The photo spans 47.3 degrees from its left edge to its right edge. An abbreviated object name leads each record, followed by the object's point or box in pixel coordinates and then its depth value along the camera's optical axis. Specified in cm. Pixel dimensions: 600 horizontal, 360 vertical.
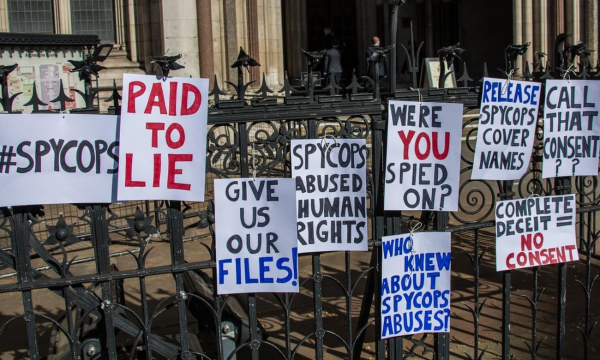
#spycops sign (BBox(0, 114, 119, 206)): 362
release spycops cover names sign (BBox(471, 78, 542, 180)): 444
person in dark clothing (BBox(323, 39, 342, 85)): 1773
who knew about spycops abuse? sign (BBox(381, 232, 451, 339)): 431
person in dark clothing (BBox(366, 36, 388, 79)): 1783
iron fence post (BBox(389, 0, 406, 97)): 434
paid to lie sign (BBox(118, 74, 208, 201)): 374
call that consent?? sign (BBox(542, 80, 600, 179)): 472
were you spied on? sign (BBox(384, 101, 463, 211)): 420
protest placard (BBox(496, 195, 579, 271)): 459
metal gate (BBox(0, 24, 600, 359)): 386
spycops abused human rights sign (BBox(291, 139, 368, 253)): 410
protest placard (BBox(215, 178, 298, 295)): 393
